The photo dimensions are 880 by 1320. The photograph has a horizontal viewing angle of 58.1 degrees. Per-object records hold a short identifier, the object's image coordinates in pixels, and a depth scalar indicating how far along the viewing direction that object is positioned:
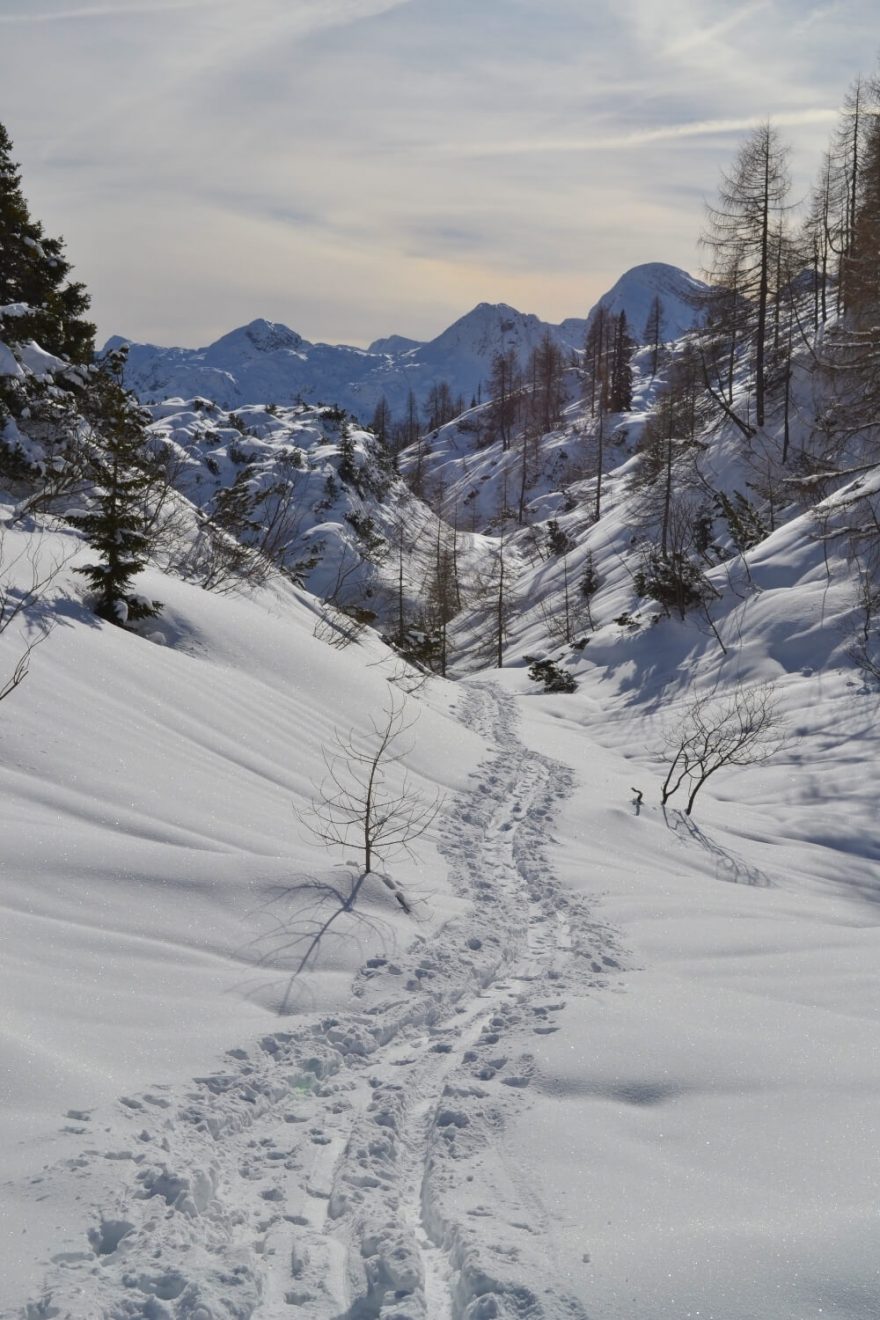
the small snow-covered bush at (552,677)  24.72
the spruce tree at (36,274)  17.73
